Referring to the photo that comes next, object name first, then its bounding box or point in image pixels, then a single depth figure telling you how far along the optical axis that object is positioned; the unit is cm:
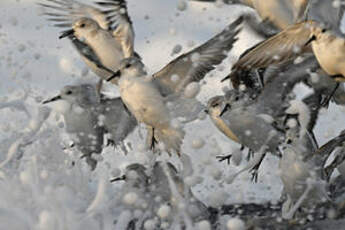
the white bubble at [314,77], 879
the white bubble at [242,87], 860
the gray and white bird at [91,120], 941
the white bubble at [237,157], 928
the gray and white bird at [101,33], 913
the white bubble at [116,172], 917
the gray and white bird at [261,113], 834
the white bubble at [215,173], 863
